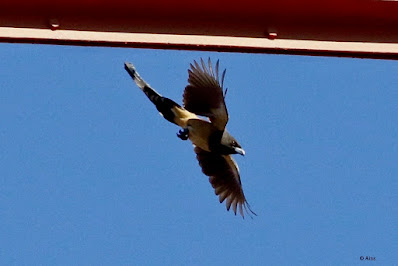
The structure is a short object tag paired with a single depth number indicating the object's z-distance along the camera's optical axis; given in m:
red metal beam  6.13
